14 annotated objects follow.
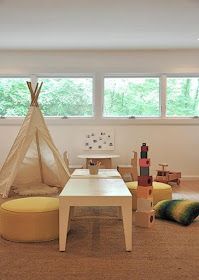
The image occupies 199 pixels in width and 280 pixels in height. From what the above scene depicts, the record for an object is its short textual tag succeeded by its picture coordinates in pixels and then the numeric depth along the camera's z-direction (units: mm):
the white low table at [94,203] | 1958
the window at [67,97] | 4860
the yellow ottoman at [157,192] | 2893
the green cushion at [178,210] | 2505
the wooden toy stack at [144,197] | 2446
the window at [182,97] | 4848
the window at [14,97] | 4848
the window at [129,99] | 4871
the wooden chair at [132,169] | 4228
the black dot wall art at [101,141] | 4739
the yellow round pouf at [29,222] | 2084
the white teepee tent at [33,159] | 3375
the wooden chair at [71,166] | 4112
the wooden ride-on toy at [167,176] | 4321
